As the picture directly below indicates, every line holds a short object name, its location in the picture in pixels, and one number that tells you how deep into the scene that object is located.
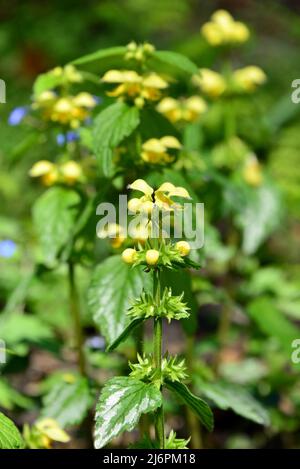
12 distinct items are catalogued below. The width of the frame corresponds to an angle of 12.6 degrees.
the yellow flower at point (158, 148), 0.74
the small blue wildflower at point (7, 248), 0.97
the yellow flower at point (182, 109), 0.84
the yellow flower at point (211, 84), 0.92
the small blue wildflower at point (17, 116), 0.85
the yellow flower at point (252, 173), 0.94
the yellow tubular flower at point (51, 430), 0.72
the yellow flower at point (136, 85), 0.74
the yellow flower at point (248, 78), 0.91
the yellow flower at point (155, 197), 0.65
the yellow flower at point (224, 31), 0.93
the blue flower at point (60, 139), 0.82
